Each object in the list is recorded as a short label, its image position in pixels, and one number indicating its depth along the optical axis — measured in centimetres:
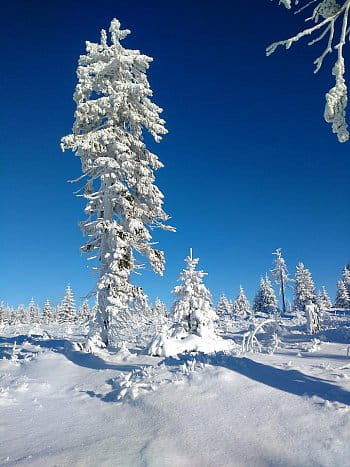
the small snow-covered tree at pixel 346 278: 6571
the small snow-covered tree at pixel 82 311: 9381
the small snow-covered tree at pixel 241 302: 8175
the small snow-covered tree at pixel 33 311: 10431
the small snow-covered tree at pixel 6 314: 10834
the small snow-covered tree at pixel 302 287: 6506
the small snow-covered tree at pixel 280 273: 6015
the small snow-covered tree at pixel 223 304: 8560
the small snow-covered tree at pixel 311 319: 2233
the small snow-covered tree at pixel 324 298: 7575
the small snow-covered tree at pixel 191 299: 2174
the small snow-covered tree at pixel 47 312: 9442
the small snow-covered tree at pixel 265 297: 6981
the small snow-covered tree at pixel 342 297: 6562
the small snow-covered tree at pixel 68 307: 7581
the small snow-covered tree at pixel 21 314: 10791
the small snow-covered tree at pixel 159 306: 10872
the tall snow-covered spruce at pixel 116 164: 1488
